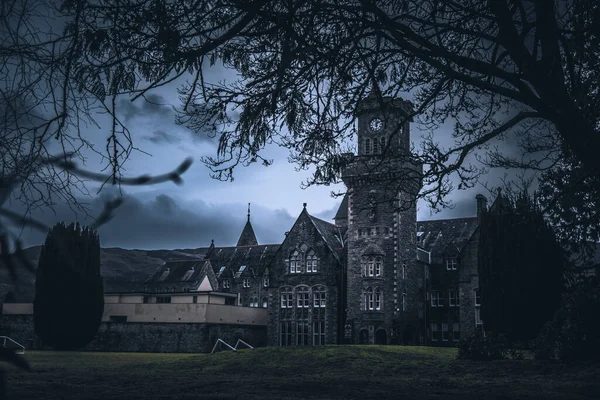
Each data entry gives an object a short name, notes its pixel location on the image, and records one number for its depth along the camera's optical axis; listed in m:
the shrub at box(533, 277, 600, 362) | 17.34
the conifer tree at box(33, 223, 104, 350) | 34.06
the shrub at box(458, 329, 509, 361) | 21.44
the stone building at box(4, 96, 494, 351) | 46.22
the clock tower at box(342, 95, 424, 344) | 46.34
